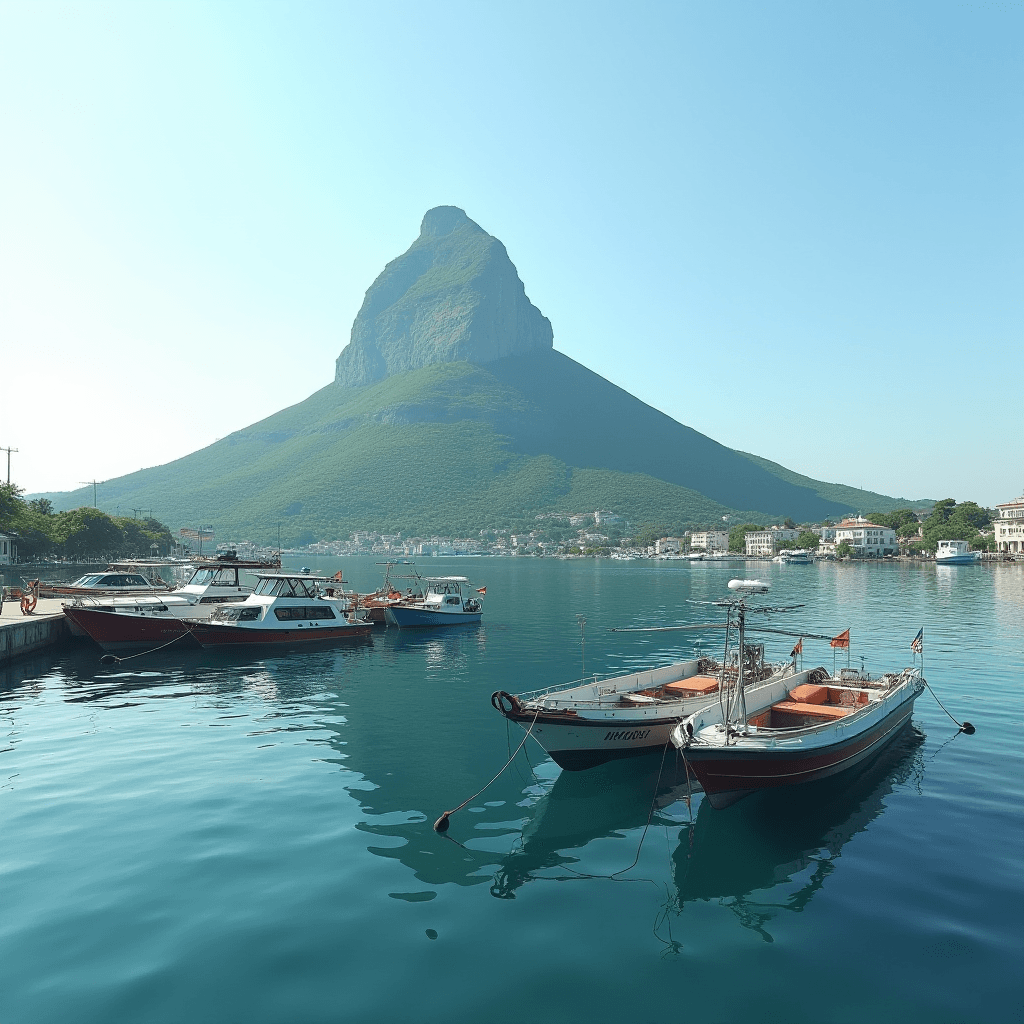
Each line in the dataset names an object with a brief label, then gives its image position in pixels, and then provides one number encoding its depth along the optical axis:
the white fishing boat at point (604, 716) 18.78
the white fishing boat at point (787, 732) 16.39
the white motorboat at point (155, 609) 39.72
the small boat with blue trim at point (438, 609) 53.25
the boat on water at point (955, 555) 165.50
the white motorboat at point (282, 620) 41.00
